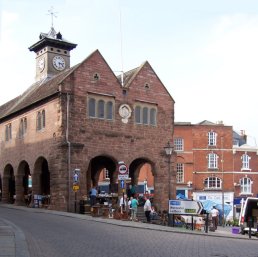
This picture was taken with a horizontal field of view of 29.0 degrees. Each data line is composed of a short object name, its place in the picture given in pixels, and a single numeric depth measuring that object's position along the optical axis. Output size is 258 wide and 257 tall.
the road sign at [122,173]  26.92
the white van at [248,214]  27.92
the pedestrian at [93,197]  32.53
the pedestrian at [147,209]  30.44
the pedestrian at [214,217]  29.74
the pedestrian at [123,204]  29.47
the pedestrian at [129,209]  31.40
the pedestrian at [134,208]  29.30
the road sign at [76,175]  31.08
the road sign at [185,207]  28.09
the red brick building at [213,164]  60.75
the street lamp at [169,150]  31.22
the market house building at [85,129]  34.34
